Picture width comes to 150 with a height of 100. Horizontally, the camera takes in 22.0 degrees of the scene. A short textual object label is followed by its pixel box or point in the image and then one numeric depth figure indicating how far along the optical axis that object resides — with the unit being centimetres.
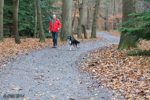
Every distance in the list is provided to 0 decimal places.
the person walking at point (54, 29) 2423
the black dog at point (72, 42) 2281
